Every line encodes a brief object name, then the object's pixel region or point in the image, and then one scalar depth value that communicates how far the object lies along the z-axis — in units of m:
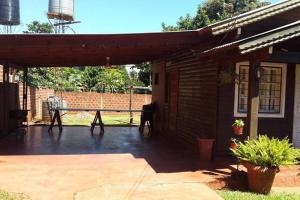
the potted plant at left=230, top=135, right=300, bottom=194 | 4.21
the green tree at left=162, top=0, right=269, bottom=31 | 19.22
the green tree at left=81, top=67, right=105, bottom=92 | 18.41
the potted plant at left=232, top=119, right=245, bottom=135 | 5.25
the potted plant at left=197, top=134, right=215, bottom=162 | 5.76
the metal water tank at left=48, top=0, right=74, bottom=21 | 15.66
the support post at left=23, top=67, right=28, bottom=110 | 10.07
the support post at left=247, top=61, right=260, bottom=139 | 4.79
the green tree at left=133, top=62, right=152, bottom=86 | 20.08
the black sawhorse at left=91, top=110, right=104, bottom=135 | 9.52
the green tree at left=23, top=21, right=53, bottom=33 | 29.33
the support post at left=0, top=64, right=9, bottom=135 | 8.27
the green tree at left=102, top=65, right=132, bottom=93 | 18.21
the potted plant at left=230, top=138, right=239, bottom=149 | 4.92
